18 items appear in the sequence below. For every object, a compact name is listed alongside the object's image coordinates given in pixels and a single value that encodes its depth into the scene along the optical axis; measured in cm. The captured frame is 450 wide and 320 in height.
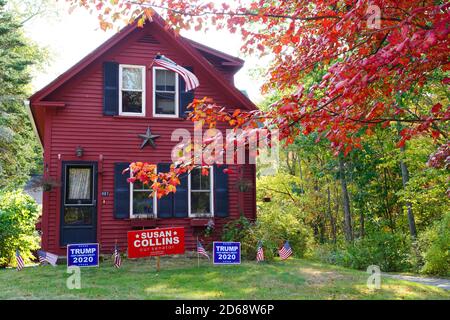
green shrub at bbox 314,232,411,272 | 1309
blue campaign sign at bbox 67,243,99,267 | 905
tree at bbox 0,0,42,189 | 2162
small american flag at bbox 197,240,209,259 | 1070
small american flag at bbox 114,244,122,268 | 1057
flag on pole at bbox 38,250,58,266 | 1033
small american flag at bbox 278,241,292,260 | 1112
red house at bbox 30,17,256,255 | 1238
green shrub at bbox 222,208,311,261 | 1211
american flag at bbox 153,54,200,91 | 1252
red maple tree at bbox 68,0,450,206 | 462
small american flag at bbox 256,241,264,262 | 1123
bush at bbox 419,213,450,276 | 1148
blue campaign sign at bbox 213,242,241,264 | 969
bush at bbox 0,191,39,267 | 1277
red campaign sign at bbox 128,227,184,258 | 967
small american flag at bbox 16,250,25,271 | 1074
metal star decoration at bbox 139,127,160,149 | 1292
